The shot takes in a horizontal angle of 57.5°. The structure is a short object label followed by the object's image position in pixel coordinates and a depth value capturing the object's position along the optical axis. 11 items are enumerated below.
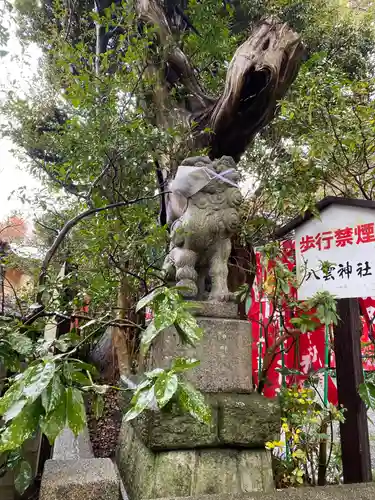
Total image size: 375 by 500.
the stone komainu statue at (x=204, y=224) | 2.45
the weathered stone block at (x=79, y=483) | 1.47
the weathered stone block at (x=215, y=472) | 1.86
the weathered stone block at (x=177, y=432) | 1.84
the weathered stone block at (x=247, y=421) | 1.96
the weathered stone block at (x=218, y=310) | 2.30
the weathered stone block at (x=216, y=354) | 2.13
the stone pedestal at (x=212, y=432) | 1.85
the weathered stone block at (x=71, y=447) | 2.51
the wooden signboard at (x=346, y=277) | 2.44
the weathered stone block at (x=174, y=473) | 1.82
